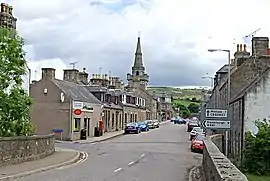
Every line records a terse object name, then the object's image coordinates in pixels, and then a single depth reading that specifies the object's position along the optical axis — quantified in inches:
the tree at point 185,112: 7100.4
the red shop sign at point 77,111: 2140.7
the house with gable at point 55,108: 2194.9
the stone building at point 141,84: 4832.7
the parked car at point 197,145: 1713.8
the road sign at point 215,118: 1039.0
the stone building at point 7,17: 1415.8
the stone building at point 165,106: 6466.5
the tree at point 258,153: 1091.3
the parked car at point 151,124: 3704.5
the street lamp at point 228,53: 1353.3
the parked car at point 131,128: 2929.6
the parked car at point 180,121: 5294.3
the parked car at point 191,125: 3198.8
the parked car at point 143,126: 3215.1
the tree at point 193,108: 7209.6
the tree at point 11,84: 1061.1
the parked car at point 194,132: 2217.0
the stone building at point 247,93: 1355.8
